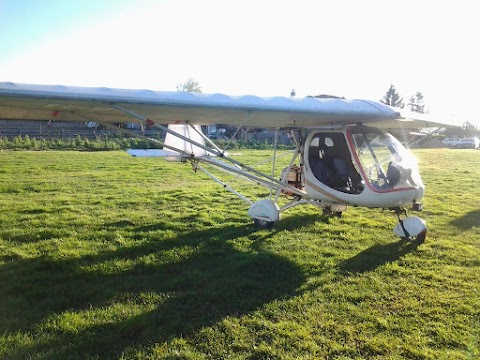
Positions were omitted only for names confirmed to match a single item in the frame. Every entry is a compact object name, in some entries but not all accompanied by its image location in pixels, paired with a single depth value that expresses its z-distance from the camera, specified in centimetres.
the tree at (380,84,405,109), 9962
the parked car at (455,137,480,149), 4481
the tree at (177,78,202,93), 7852
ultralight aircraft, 526
